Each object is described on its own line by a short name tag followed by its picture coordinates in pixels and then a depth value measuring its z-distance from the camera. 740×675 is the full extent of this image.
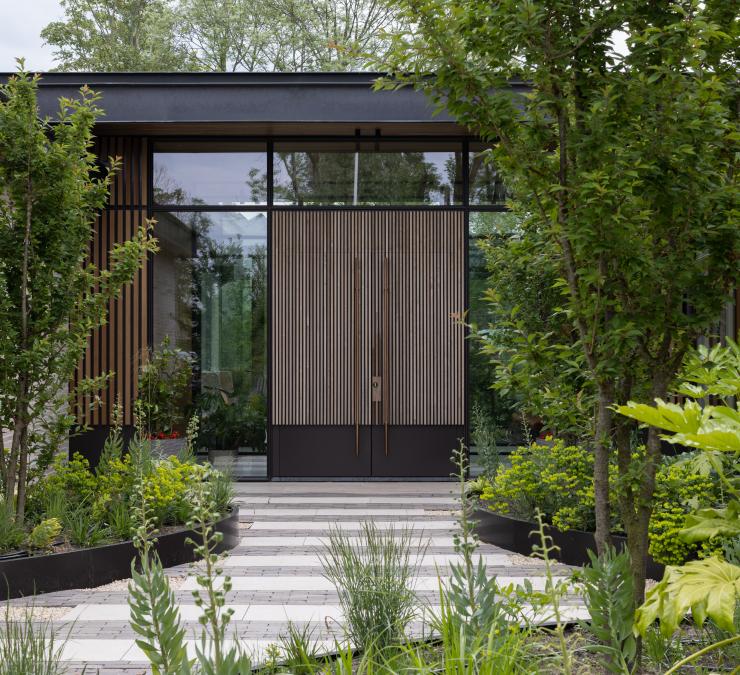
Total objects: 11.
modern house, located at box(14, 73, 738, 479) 9.27
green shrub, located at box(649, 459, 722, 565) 4.71
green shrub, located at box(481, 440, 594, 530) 5.40
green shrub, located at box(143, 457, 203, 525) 5.66
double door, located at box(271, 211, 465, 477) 9.27
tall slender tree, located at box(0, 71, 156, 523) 5.32
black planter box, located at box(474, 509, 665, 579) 5.18
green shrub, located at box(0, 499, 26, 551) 4.92
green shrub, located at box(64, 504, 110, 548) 5.19
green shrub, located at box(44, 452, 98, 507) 5.79
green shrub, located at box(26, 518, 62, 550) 4.91
